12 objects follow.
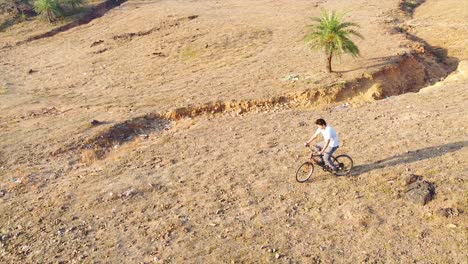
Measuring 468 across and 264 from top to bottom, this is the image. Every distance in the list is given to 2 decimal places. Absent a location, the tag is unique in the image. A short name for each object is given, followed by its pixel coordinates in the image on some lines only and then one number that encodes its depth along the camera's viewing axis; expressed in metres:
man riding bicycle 10.07
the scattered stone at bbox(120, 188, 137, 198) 11.36
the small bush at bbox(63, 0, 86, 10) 37.38
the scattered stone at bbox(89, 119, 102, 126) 16.25
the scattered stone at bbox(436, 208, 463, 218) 8.94
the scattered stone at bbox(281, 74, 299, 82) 18.92
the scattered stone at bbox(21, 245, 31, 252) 9.52
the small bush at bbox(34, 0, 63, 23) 34.66
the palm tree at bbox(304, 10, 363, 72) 18.45
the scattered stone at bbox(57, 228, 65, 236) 9.99
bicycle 10.75
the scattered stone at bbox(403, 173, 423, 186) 10.13
